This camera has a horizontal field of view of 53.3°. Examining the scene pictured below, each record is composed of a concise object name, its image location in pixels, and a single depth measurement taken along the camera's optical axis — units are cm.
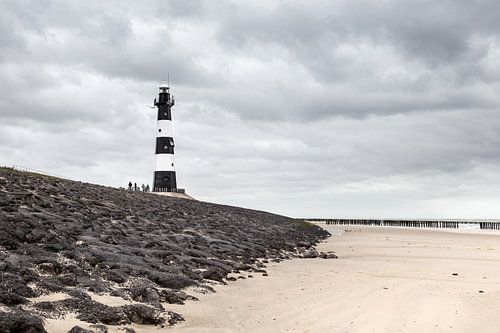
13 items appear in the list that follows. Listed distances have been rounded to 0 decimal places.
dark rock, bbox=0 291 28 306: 802
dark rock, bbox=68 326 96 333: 729
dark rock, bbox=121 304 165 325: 869
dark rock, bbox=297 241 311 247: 3288
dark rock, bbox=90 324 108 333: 768
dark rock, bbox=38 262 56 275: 1038
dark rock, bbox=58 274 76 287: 991
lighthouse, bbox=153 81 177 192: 7144
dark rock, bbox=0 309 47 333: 686
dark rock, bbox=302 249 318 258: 2454
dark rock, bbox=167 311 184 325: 889
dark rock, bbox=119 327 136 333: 802
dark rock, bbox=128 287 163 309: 982
